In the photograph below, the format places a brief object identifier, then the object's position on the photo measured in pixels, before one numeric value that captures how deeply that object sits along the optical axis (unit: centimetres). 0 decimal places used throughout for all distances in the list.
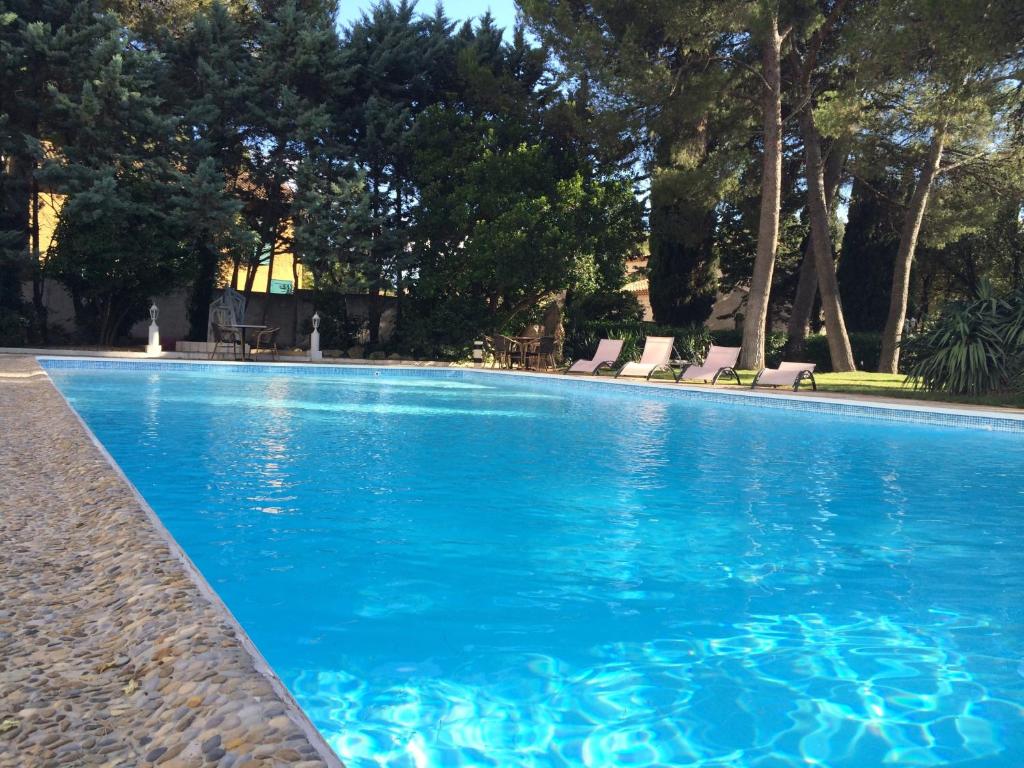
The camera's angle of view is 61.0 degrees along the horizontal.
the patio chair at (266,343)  2111
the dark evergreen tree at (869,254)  2448
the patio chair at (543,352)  2045
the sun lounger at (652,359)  1734
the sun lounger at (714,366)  1642
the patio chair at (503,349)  2045
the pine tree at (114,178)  1920
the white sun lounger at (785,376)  1496
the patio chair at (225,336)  2006
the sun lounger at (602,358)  1830
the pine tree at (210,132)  2020
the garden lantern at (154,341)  1958
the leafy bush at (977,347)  1345
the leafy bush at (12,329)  2008
